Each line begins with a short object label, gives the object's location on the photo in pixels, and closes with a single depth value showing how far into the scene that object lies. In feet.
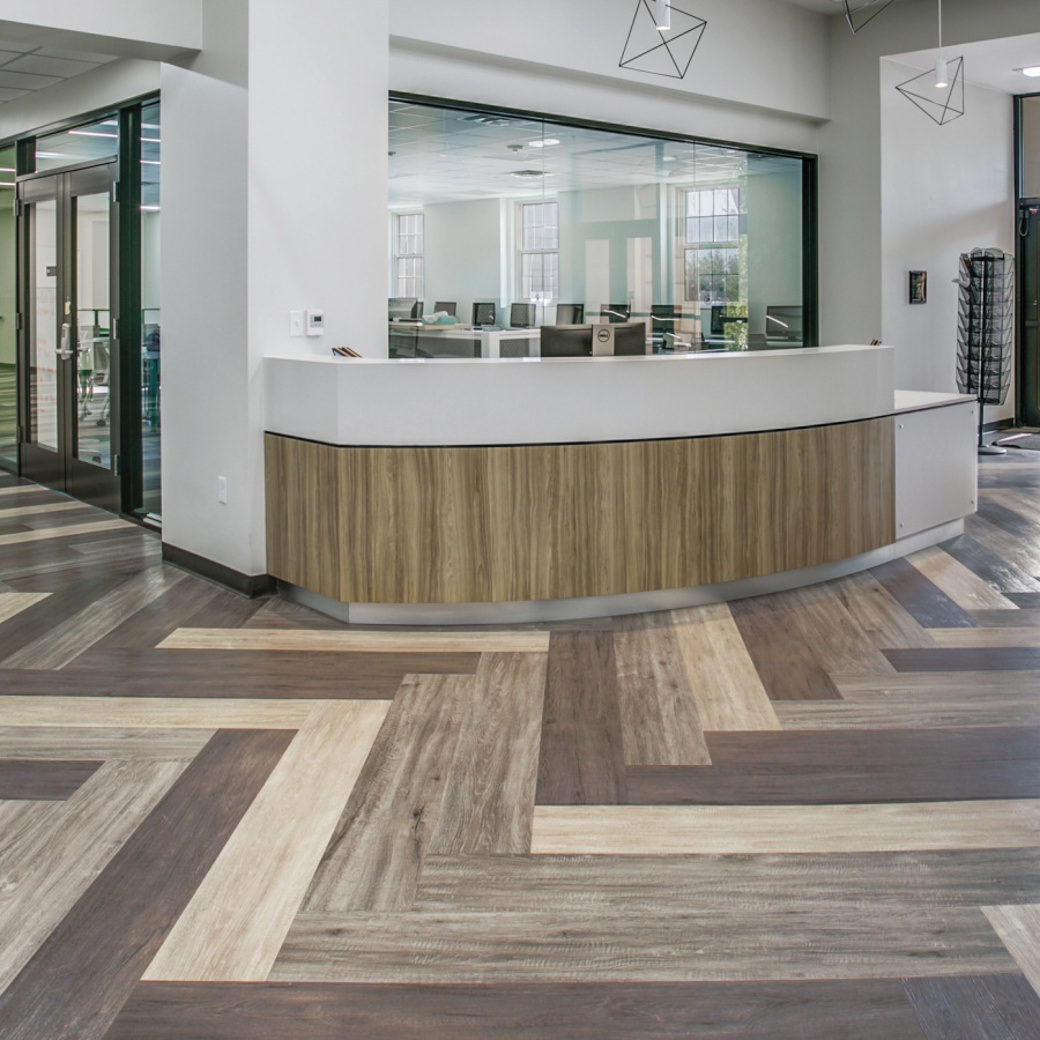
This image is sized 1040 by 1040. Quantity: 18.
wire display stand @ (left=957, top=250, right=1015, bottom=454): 33.81
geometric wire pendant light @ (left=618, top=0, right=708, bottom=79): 24.89
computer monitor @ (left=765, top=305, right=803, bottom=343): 30.91
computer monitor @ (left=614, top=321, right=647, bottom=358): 17.84
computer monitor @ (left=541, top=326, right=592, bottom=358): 17.58
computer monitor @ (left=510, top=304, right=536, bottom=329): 23.39
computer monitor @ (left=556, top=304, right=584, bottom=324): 24.56
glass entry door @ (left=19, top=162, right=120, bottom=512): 24.03
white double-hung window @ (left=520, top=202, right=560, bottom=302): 23.38
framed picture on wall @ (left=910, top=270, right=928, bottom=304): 32.30
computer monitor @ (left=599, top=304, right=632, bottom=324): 25.84
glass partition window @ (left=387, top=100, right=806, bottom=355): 21.77
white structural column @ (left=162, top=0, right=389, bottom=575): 16.78
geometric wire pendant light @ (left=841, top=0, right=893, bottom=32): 29.04
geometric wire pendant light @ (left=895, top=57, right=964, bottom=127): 31.17
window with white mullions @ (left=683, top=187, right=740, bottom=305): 27.84
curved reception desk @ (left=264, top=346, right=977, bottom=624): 15.49
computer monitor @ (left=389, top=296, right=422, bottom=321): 21.12
